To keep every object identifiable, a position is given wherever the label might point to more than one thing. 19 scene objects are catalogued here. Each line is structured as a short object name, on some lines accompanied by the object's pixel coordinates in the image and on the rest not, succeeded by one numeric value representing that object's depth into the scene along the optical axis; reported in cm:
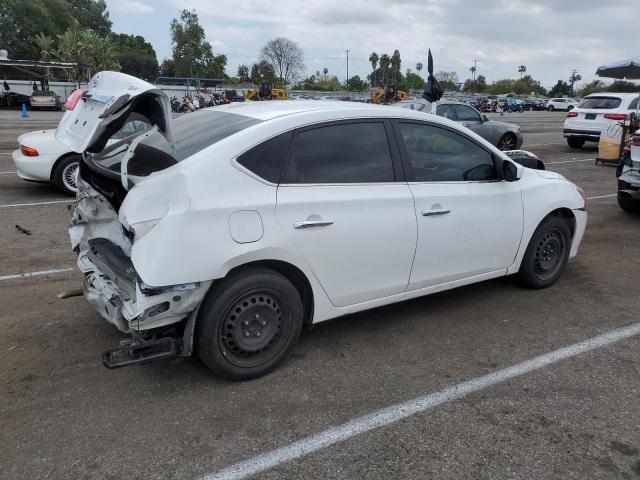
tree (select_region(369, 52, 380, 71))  13175
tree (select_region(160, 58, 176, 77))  8726
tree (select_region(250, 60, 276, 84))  8738
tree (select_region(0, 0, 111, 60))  7219
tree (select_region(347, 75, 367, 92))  11075
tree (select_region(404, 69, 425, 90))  13100
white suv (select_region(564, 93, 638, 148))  1564
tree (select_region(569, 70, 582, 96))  11268
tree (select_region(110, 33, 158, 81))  7907
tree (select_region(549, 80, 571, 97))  10672
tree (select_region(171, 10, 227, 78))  6519
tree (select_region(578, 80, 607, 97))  8034
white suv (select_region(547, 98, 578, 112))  6031
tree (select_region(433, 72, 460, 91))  11156
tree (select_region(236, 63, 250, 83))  9675
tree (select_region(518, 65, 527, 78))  12812
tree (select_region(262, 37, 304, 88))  9375
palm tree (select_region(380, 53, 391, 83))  12372
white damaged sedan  302
